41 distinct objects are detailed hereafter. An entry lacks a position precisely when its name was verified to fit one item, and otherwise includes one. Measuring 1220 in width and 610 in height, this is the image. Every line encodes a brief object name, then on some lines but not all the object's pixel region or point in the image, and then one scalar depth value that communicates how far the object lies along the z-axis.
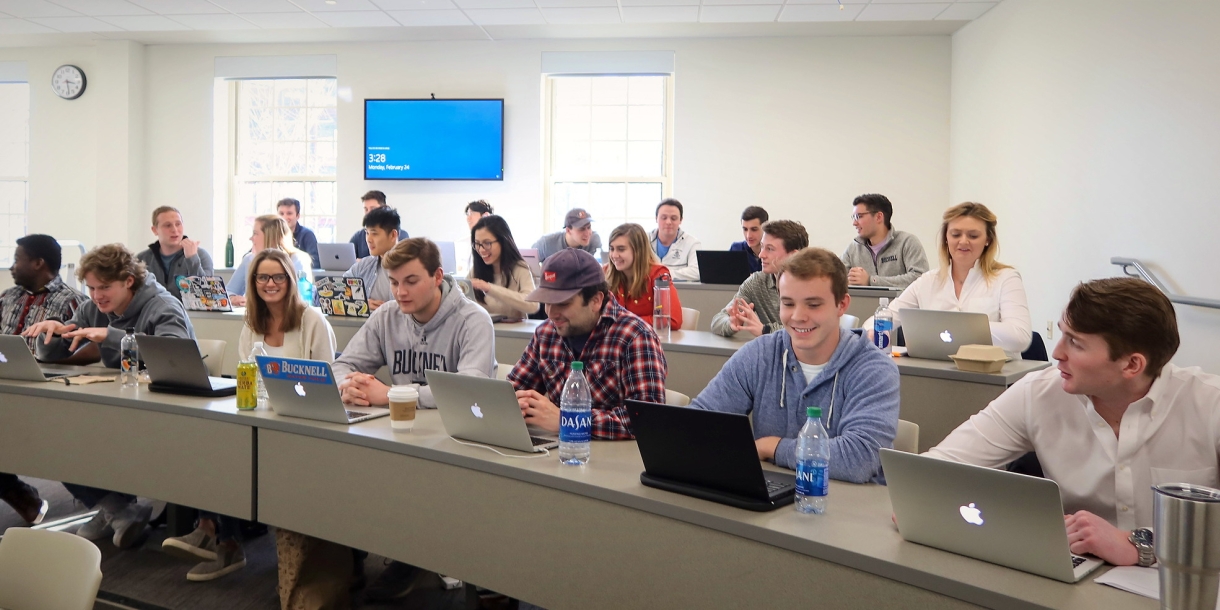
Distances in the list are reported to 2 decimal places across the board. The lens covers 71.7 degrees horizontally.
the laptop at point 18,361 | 2.91
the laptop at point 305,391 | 2.28
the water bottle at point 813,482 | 1.62
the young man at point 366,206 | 7.50
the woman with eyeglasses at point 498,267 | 4.39
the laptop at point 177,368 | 2.66
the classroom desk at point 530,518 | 1.42
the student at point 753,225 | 6.03
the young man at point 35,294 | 3.56
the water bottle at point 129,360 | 2.90
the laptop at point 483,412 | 2.00
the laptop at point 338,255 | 6.68
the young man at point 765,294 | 3.66
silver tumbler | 1.03
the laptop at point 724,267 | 5.51
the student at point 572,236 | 6.50
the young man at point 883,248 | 5.11
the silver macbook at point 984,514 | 1.28
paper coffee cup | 2.24
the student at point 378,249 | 4.66
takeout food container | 2.89
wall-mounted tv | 7.96
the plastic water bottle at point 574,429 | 1.97
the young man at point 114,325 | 3.19
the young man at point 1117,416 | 1.51
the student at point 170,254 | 5.37
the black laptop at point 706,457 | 1.57
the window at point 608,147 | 8.08
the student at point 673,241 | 6.77
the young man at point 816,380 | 1.86
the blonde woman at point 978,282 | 3.29
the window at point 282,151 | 8.49
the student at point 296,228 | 7.49
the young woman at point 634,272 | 4.25
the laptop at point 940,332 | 3.08
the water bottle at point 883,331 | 3.20
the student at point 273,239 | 5.25
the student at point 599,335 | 2.32
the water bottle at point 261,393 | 2.55
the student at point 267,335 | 2.96
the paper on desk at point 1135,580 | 1.29
